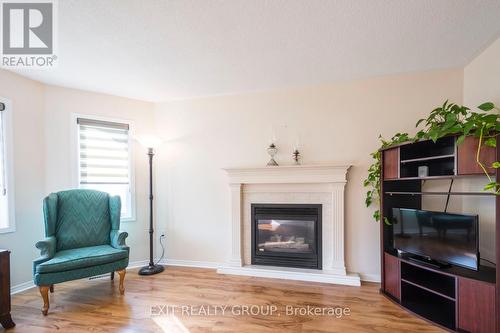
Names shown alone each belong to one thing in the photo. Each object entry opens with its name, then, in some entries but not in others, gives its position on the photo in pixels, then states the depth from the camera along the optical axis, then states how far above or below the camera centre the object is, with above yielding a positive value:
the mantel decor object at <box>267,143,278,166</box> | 3.19 +0.18
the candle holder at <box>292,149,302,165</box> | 3.14 +0.13
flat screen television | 1.93 -0.63
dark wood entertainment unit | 1.81 -0.91
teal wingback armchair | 2.33 -0.82
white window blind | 3.30 +0.12
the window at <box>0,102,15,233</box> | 2.69 -0.07
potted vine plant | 1.72 +0.27
